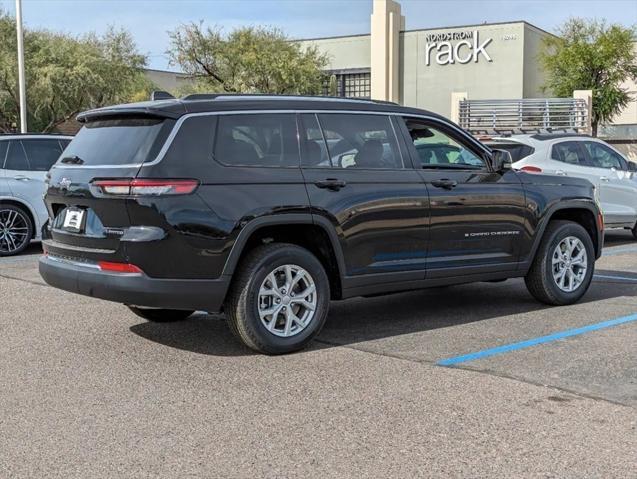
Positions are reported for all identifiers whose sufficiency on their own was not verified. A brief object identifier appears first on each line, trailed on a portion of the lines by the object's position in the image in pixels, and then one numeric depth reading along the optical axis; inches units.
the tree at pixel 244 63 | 1530.5
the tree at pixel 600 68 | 1307.8
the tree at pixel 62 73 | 1315.2
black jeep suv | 215.6
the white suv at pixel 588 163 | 477.4
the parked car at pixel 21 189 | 453.7
